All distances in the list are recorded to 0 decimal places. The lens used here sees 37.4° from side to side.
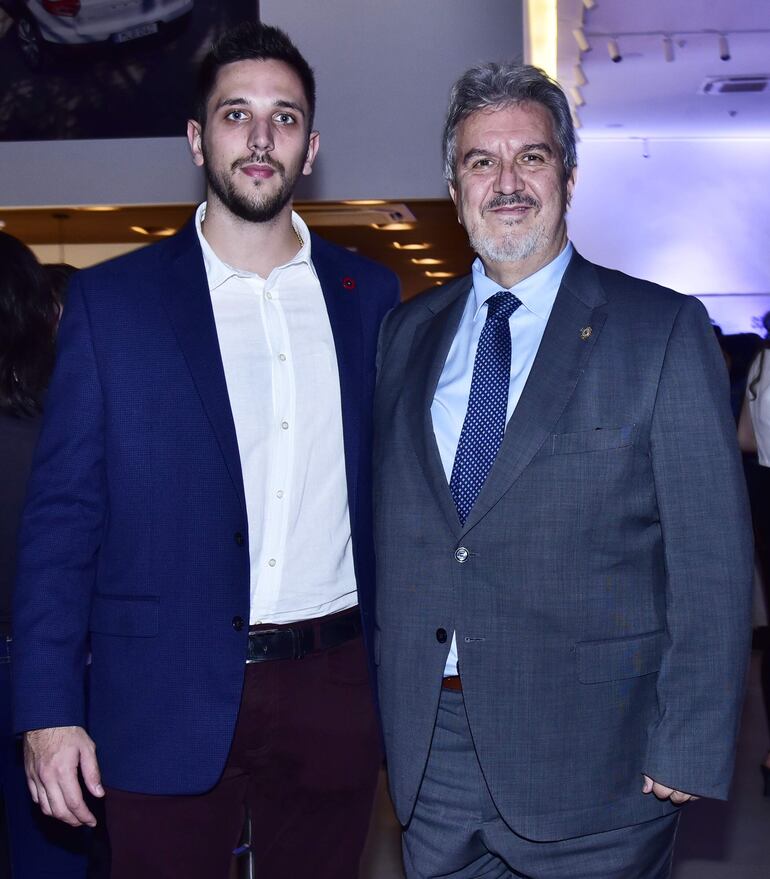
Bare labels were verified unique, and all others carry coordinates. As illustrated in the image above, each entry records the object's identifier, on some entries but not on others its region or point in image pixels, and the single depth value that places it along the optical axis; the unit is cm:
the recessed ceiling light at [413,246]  773
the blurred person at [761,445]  475
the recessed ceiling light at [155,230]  680
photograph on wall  580
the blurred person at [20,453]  276
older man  200
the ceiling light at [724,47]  949
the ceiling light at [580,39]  889
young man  210
